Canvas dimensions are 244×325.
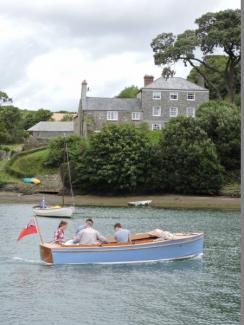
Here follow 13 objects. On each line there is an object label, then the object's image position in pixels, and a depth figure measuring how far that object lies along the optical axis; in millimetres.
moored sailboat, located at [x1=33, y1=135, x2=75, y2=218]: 59156
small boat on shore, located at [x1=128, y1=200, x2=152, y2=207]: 71562
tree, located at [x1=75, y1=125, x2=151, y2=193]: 77125
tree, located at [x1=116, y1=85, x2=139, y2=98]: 145200
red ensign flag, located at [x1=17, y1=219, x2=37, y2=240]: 29234
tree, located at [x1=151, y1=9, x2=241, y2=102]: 90375
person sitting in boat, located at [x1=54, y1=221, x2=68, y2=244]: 30219
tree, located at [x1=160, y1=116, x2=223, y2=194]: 74625
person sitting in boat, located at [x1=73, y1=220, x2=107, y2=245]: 29328
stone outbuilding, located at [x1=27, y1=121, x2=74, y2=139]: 123500
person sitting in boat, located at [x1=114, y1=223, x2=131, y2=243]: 29266
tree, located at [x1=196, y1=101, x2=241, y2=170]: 78188
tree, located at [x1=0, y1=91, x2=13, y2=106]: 137000
